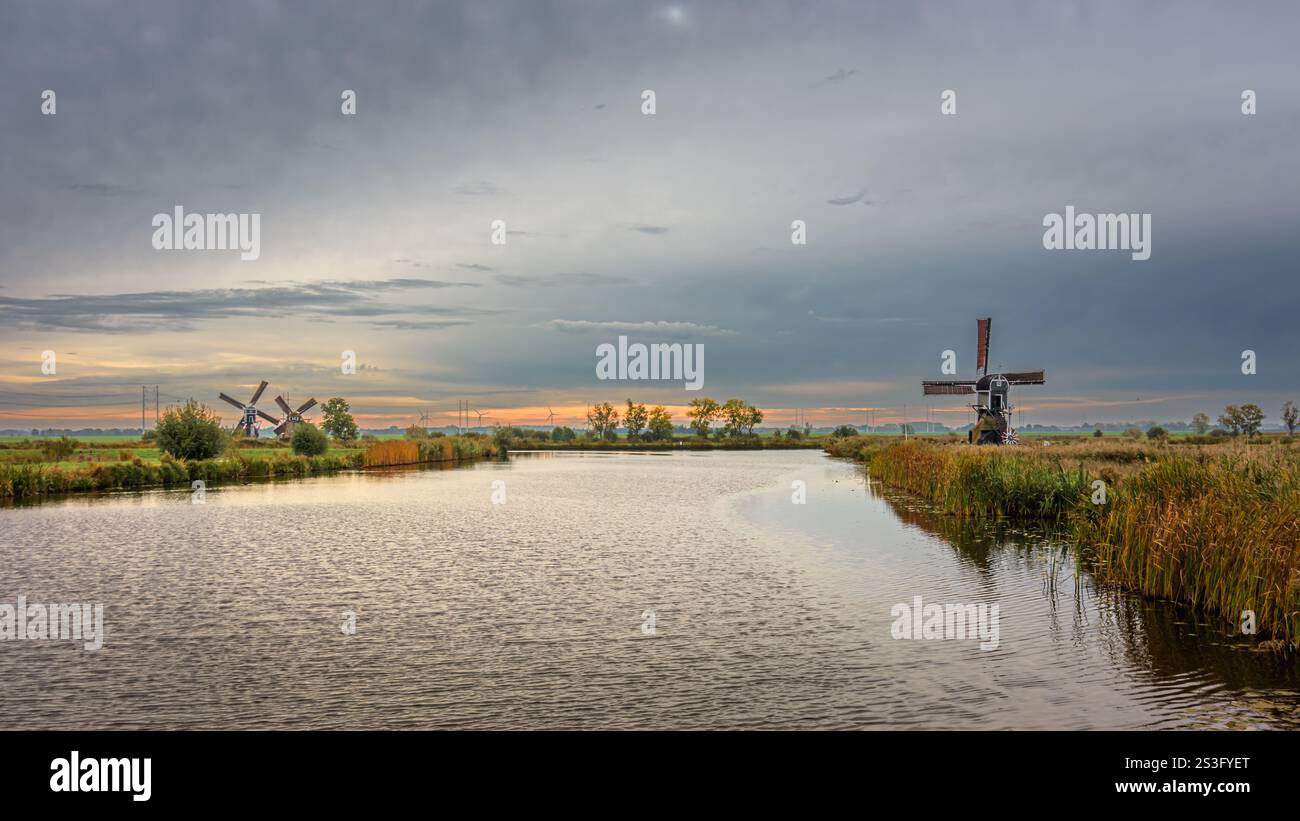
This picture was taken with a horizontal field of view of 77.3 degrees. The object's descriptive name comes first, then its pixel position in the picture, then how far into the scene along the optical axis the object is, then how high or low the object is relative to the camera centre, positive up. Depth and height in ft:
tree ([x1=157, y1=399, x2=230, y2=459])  177.47 -2.44
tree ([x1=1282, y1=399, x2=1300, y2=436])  253.98 -0.86
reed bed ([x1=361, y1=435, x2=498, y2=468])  247.91 -10.68
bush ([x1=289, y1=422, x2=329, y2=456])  242.37 -5.94
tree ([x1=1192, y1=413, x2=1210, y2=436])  306.59 -3.48
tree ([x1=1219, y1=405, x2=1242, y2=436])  256.32 -1.06
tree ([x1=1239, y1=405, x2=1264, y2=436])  253.03 -1.07
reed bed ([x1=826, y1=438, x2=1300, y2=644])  39.83 -7.01
